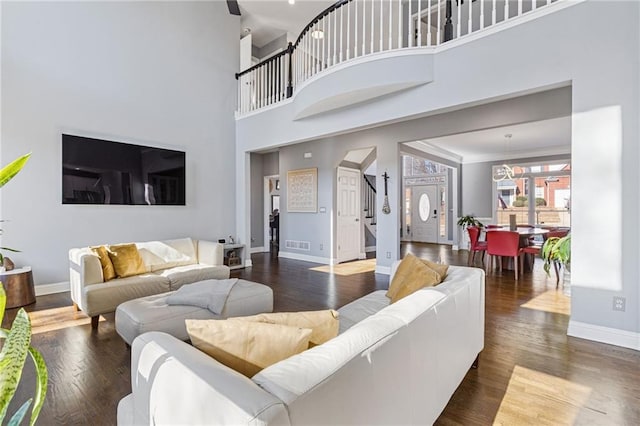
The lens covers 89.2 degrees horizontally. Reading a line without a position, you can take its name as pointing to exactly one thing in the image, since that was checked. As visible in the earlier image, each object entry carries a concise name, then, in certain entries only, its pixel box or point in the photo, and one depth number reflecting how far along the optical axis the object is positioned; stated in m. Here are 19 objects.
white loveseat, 3.19
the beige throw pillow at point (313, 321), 1.27
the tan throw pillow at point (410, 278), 2.21
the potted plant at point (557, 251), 3.76
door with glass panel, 10.56
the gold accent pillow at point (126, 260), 3.62
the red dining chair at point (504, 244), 5.24
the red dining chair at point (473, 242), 6.24
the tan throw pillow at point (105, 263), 3.46
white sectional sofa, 0.81
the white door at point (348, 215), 6.90
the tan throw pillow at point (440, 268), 2.36
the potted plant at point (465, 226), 7.61
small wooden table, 3.78
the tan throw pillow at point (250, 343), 1.09
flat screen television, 4.61
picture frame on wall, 6.99
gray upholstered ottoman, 2.38
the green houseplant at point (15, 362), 0.74
